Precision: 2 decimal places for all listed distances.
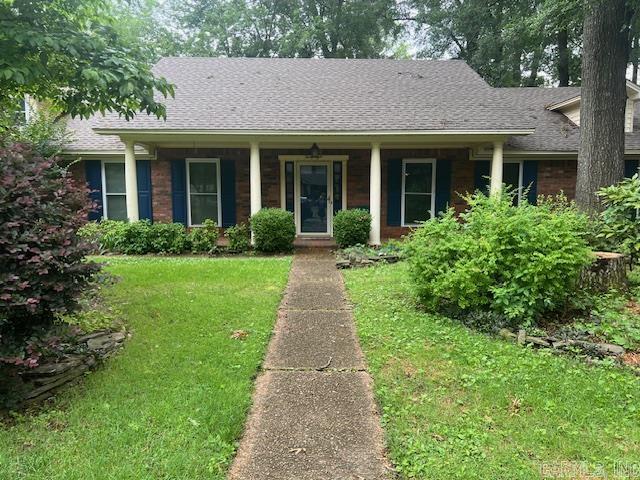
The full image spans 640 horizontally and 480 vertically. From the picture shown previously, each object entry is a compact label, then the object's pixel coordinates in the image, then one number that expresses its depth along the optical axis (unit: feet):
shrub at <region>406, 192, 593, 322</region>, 15.51
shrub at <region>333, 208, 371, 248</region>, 32.89
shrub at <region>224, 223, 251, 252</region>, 33.60
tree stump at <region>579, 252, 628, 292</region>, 17.81
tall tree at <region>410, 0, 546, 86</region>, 64.18
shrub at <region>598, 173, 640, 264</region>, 19.24
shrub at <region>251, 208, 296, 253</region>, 32.17
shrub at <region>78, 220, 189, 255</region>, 32.36
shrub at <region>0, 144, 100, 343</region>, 9.84
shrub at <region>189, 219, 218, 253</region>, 33.09
